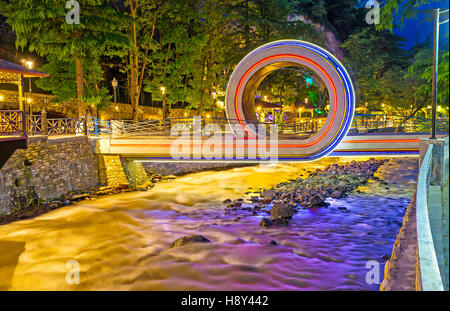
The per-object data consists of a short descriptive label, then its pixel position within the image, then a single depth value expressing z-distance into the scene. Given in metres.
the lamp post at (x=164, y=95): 26.19
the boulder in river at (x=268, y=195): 15.53
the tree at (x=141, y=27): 25.15
